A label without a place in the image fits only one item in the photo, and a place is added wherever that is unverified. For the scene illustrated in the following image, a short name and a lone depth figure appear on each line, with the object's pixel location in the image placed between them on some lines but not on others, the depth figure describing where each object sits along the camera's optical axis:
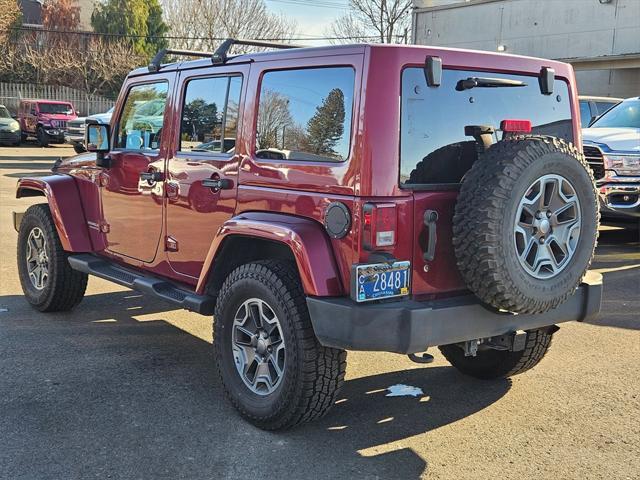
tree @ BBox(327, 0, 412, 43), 37.38
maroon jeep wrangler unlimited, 3.30
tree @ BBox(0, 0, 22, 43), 32.38
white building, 23.59
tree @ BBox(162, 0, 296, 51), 40.22
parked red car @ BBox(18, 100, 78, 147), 26.91
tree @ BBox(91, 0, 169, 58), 40.38
